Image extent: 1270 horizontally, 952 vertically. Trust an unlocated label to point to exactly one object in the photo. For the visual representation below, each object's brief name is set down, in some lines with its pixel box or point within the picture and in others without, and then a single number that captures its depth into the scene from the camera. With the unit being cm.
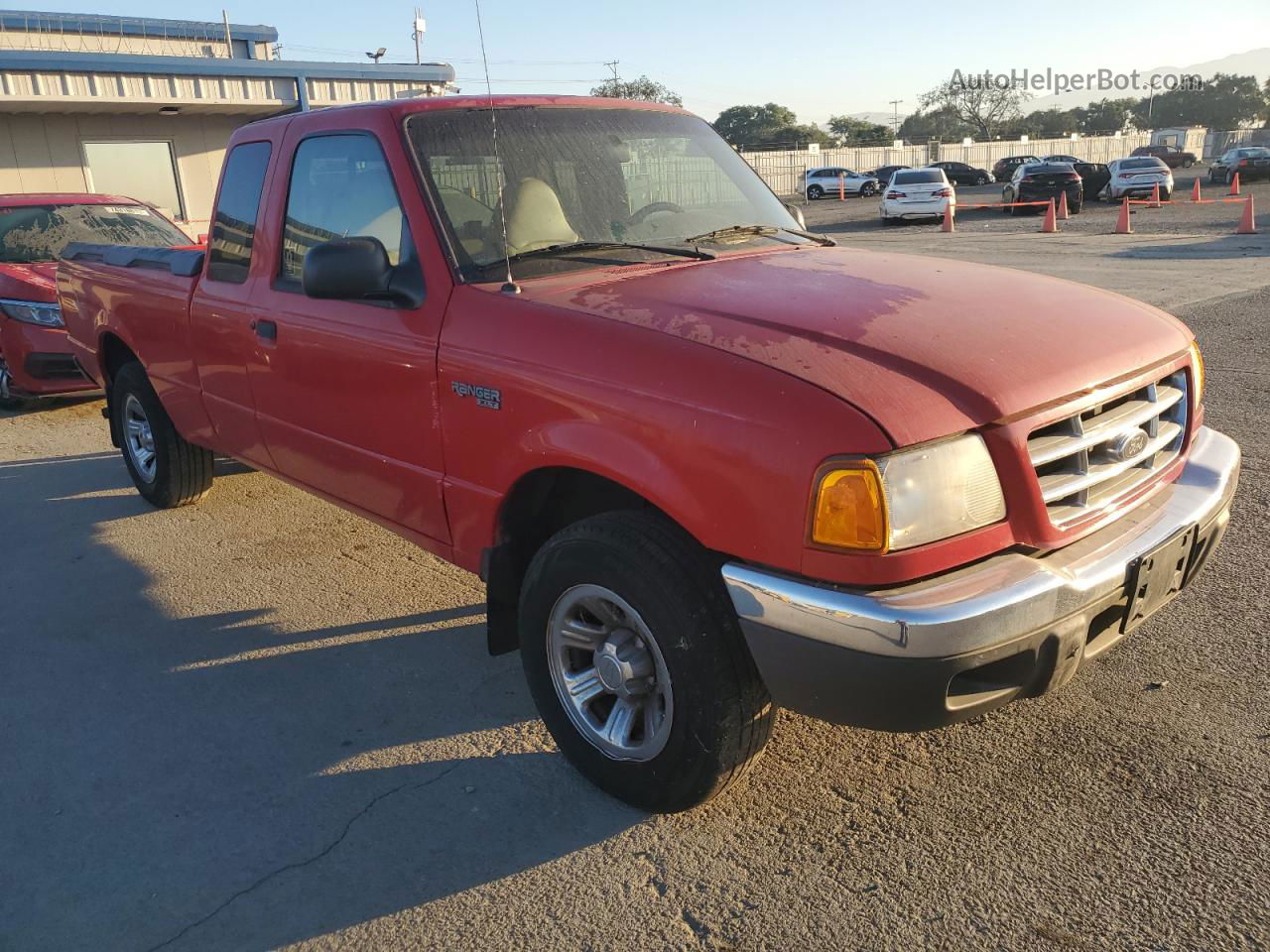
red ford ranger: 227
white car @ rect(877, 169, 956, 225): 2748
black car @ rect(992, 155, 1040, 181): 4466
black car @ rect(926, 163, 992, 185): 4703
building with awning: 1492
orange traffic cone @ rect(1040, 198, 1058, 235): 2202
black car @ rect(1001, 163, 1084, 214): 2894
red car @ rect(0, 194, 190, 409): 788
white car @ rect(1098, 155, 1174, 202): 3080
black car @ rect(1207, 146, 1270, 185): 3950
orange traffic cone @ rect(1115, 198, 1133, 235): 2095
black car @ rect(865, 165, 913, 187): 4574
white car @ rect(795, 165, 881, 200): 4391
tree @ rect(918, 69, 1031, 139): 9238
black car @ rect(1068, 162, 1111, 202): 3403
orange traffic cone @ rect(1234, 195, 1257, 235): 1950
